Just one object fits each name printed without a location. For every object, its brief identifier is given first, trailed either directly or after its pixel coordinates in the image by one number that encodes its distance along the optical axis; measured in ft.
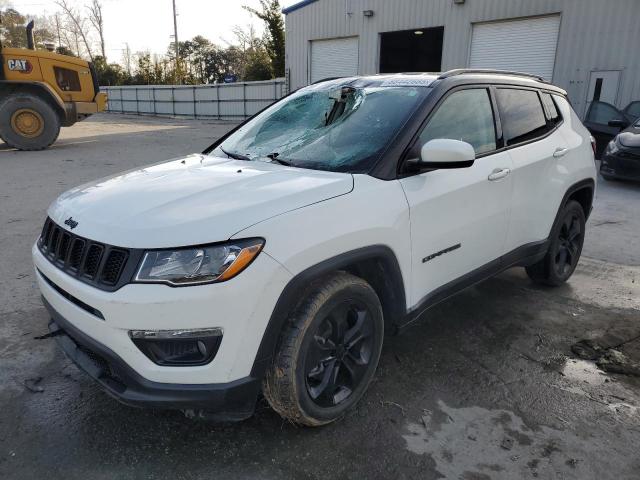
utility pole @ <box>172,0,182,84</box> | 139.89
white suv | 6.54
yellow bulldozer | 37.83
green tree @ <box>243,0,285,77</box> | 95.50
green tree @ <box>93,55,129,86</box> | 132.97
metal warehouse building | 42.47
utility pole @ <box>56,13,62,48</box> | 174.40
